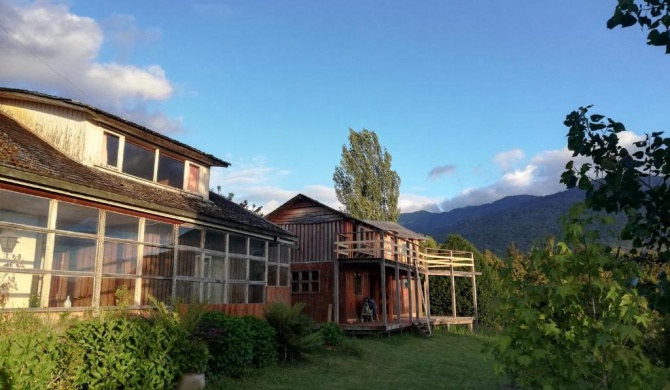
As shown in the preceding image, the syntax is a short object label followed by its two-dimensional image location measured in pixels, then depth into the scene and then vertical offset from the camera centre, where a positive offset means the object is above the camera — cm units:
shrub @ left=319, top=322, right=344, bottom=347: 1694 -143
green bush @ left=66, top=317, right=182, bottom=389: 851 -104
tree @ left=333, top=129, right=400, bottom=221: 4362 +975
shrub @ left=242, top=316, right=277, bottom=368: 1280 -123
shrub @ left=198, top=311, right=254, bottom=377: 1122 -115
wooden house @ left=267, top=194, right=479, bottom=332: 2556 +151
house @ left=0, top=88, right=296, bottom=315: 1089 +196
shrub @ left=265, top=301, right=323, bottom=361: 1398 -106
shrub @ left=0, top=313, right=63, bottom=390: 683 -86
